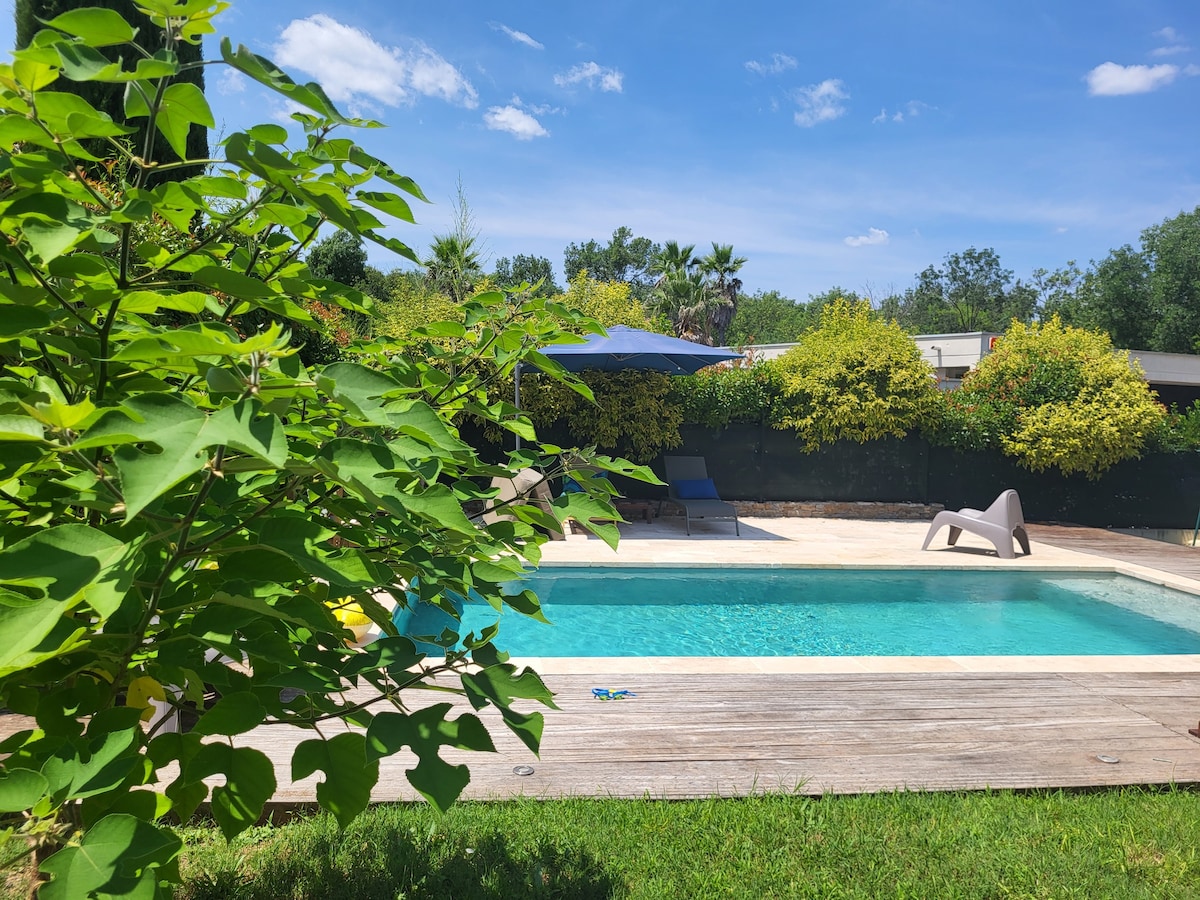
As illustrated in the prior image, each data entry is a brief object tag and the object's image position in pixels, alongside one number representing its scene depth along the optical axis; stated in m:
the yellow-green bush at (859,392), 14.84
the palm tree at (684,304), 37.25
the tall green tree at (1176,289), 48.62
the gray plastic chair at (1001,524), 10.88
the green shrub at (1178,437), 15.01
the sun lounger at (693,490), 12.61
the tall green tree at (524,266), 71.69
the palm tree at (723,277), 42.31
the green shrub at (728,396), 14.86
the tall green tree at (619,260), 77.06
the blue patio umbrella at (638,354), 11.90
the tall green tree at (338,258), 21.48
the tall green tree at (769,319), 70.06
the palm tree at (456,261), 24.33
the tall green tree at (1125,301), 51.38
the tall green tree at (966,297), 76.81
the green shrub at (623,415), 14.13
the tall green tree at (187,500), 0.74
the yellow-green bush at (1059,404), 14.30
